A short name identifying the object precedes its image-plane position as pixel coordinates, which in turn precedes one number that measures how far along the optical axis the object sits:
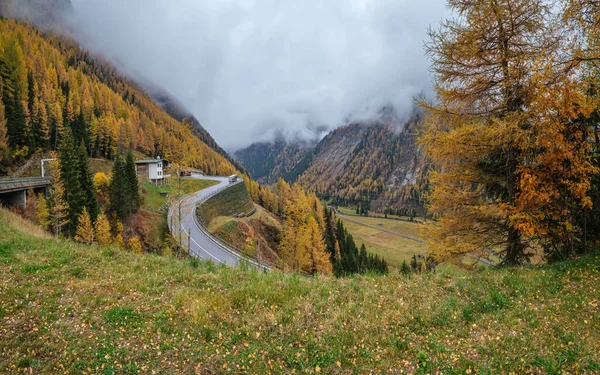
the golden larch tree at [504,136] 9.25
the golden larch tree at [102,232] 37.72
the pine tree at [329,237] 66.31
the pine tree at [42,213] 32.97
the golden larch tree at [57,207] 33.66
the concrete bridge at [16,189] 33.81
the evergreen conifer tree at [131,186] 48.00
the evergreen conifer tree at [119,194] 46.84
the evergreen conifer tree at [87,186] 40.47
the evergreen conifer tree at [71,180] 38.53
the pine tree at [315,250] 39.34
